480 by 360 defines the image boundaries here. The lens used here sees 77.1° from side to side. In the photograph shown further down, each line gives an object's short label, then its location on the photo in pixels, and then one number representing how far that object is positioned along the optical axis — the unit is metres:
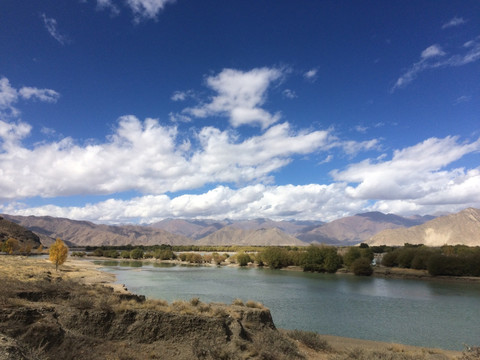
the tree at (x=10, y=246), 113.88
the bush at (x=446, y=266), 73.75
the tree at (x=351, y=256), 87.11
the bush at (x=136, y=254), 146.88
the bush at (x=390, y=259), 90.06
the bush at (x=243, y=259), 111.25
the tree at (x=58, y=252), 59.18
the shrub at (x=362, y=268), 80.25
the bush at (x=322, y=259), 86.44
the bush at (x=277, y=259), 99.20
